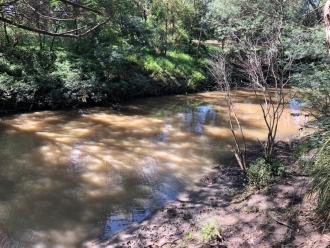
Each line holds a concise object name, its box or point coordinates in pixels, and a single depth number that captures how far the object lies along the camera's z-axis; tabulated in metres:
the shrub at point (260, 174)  6.73
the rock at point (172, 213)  6.59
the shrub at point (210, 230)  5.18
